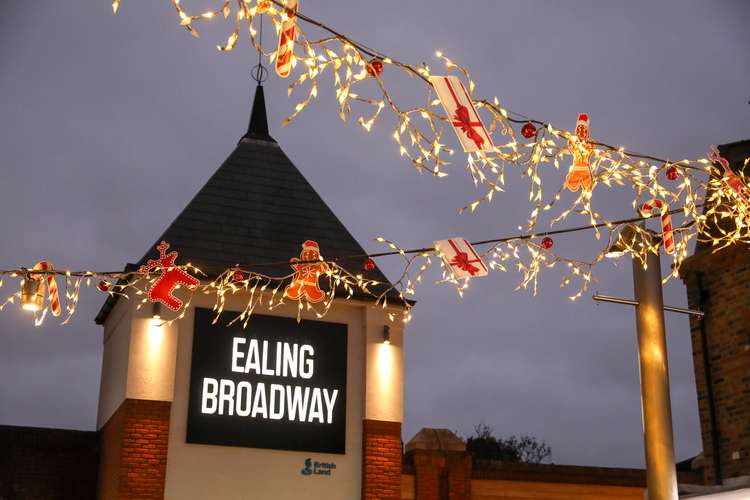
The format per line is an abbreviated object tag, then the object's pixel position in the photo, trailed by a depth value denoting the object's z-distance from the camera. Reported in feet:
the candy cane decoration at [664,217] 24.62
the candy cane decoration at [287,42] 17.74
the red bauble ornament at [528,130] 21.03
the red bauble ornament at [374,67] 18.45
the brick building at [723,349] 49.75
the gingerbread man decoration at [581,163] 22.49
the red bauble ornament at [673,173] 23.81
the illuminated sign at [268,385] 46.83
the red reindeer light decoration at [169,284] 38.14
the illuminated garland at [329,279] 25.05
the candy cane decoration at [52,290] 33.96
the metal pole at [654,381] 20.48
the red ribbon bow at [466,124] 19.25
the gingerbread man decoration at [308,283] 39.71
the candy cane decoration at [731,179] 23.66
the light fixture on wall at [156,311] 46.60
